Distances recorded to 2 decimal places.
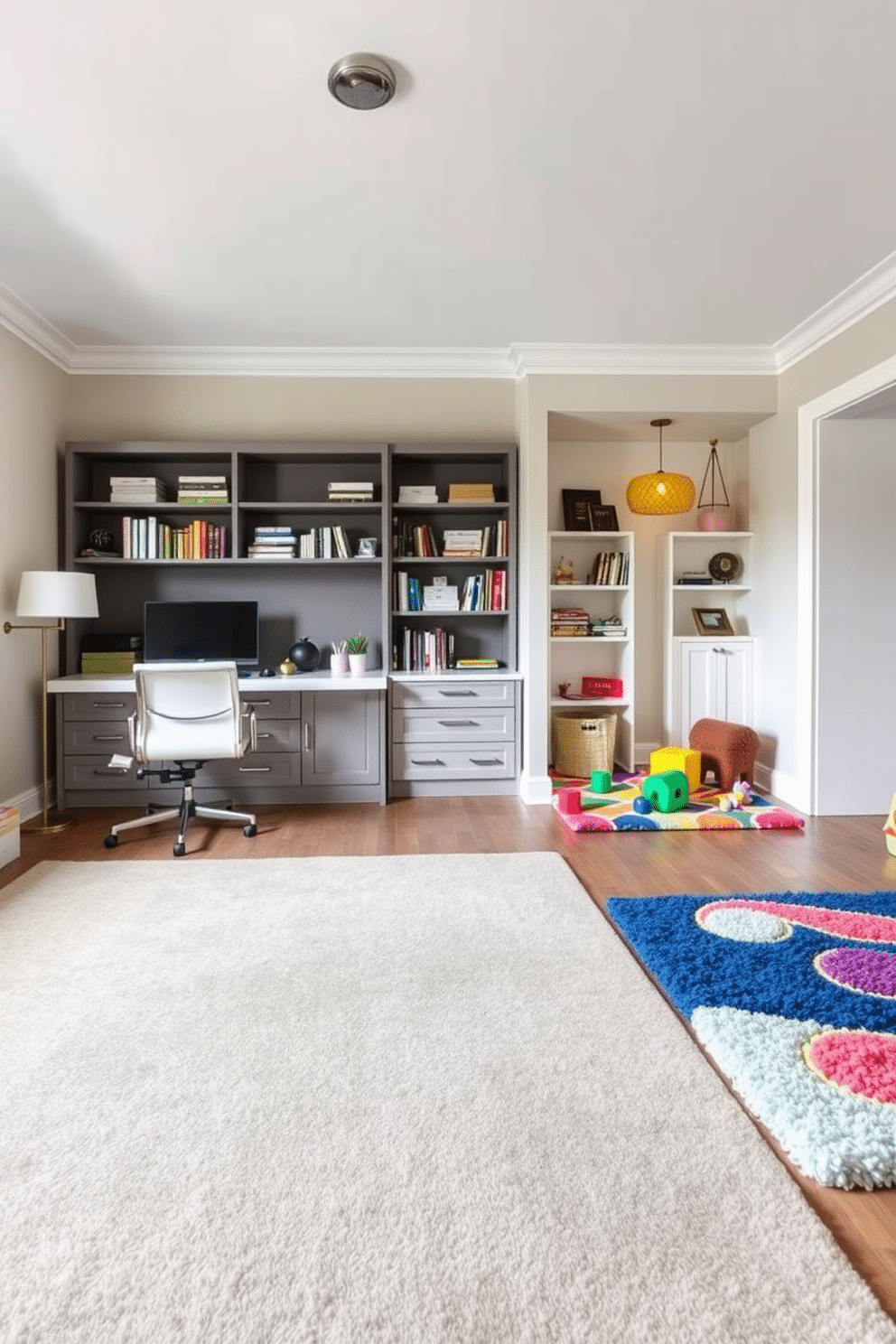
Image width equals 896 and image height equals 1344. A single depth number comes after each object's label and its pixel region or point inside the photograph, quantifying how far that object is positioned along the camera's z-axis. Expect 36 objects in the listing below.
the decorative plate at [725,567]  5.37
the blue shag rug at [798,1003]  1.58
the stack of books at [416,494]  4.78
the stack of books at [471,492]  4.79
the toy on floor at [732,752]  4.69
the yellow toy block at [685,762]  4.66
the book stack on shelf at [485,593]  4.86
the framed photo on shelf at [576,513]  5.50
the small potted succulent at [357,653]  4.61
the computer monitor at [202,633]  4.62
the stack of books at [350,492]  4.73
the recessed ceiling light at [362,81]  2.23
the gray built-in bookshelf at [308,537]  4.68
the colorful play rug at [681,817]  4.01
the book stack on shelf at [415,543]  4.85
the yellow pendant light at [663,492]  5.02
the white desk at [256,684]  4.28
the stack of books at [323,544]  4.76
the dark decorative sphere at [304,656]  4.73
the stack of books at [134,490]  4.66
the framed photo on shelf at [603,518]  5.48
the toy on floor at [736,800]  4.38
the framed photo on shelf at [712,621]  5.45
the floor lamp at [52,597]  3.89
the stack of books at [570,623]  5.29
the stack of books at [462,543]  4.86
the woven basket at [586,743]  5.08
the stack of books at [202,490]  4.70
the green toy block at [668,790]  4.25
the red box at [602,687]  5.41
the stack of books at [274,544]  4.73
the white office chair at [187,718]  3.67
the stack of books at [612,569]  5.30
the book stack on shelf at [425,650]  4.85
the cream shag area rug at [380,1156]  1.18
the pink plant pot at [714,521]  5.26
